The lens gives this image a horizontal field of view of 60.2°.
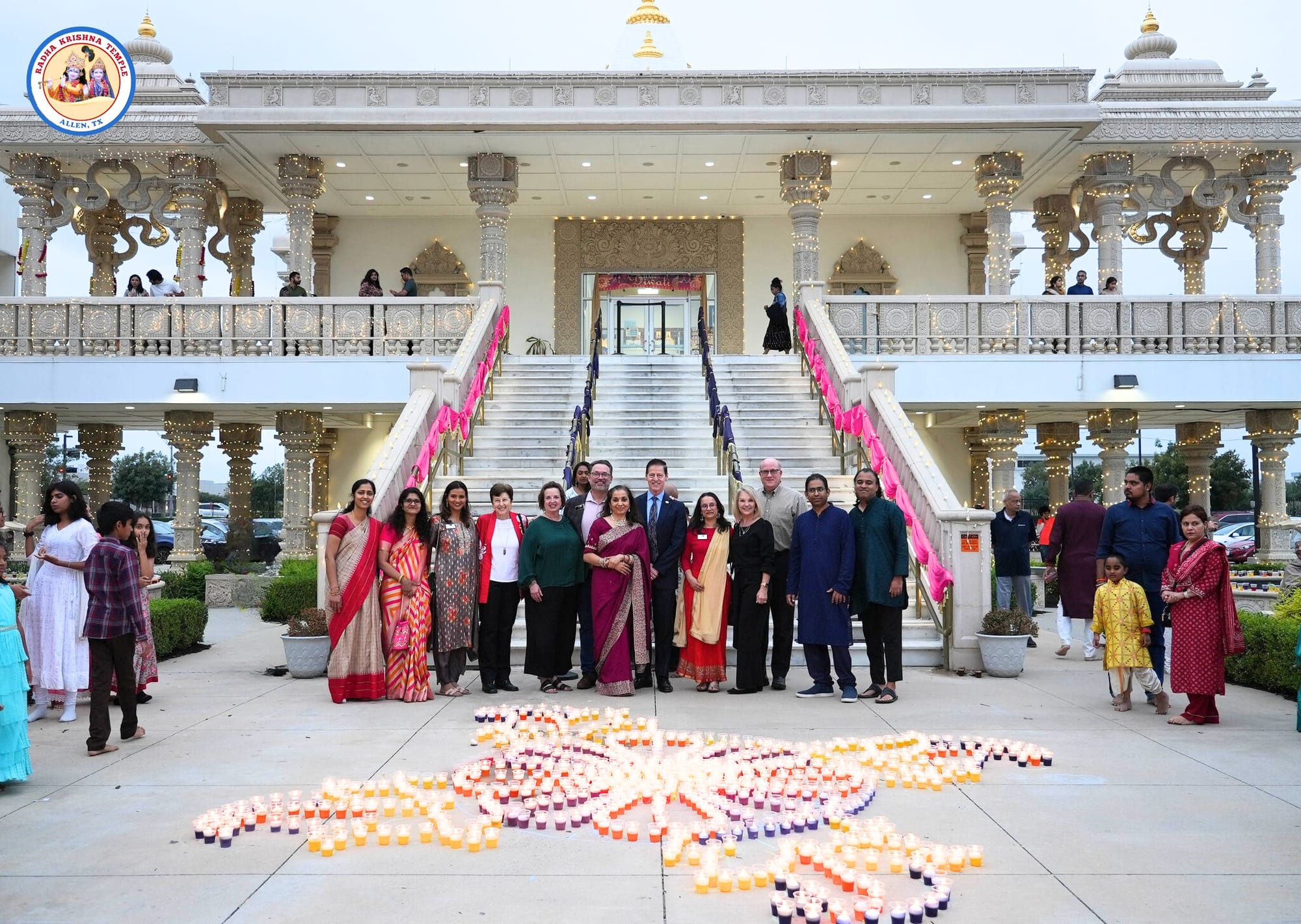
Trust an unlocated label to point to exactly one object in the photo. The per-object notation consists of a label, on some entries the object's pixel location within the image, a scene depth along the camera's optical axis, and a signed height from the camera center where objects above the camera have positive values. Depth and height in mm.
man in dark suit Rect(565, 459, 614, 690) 8414 -258
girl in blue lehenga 5477 -1051
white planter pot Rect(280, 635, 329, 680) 9211 -1411
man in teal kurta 7973 -663
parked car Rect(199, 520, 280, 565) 22391 -1420
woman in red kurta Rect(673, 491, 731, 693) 8305 -849
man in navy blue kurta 8023 -699
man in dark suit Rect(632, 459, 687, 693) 8406 -637
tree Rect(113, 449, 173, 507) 62188 +243
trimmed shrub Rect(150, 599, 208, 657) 10648 -1380
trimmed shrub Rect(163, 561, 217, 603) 14047 -1260
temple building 17594 +4754
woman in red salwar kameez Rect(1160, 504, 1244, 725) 7098 -889
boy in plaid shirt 6371 -800
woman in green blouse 8305 -677
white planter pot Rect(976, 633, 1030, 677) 9203 -1393
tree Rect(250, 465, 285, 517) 67250 -741
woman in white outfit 6969 -709
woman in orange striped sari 8023 -872
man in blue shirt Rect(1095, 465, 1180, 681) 8398 -360
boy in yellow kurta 7629 -1024
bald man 8500 -549
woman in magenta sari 8141 -795
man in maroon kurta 10570 -688
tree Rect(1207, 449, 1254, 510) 56000 +273
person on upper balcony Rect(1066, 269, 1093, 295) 18688 +3290
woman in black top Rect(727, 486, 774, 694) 8312 -728
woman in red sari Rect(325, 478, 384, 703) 7910 -838
